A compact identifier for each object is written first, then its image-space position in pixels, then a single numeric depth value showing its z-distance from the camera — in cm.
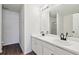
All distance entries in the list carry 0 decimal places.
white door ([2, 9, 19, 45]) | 157
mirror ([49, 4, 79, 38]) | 116
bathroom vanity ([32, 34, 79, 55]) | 78
